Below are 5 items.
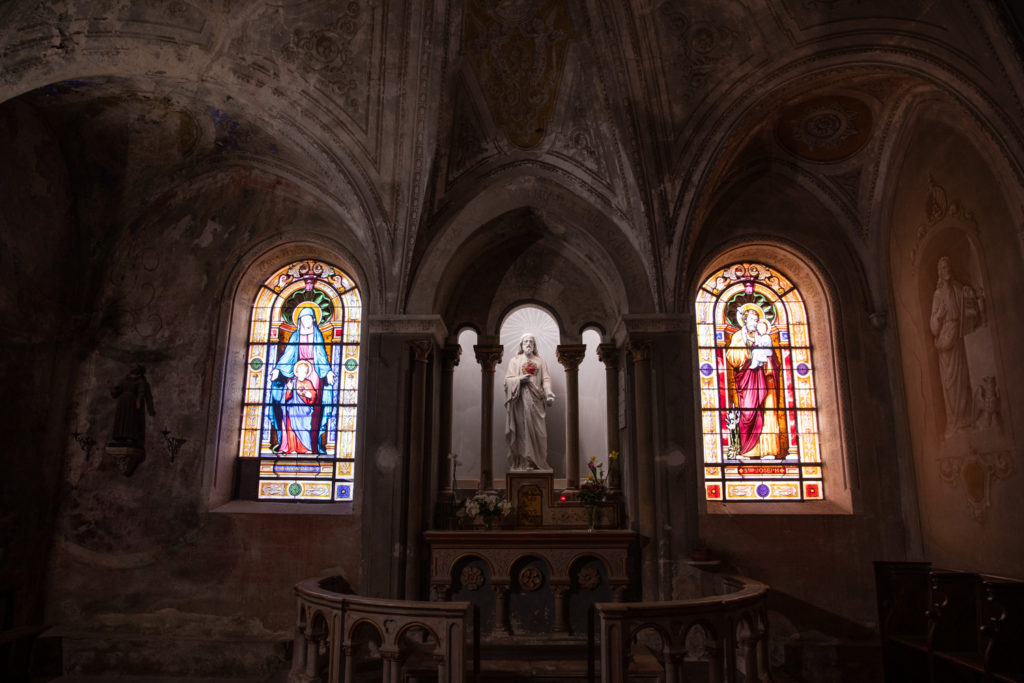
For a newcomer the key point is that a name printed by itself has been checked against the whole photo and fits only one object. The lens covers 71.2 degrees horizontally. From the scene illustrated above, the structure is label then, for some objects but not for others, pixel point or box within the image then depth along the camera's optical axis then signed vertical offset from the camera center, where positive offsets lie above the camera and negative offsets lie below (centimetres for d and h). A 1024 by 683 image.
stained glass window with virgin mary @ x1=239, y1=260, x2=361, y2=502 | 1004 +171
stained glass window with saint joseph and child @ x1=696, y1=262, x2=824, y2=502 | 962 +158
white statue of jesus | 985 +135
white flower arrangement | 908 -5
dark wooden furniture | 572 -106
